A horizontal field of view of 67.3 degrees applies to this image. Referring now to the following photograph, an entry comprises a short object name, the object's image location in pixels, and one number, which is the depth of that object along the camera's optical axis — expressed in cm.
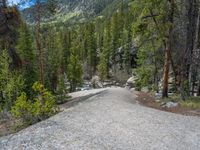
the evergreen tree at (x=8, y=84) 922
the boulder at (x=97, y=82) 3358
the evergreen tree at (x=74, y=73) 2794
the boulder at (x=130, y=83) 2840
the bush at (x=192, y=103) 938
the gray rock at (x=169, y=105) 990
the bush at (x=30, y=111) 733
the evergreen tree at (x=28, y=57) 1386
